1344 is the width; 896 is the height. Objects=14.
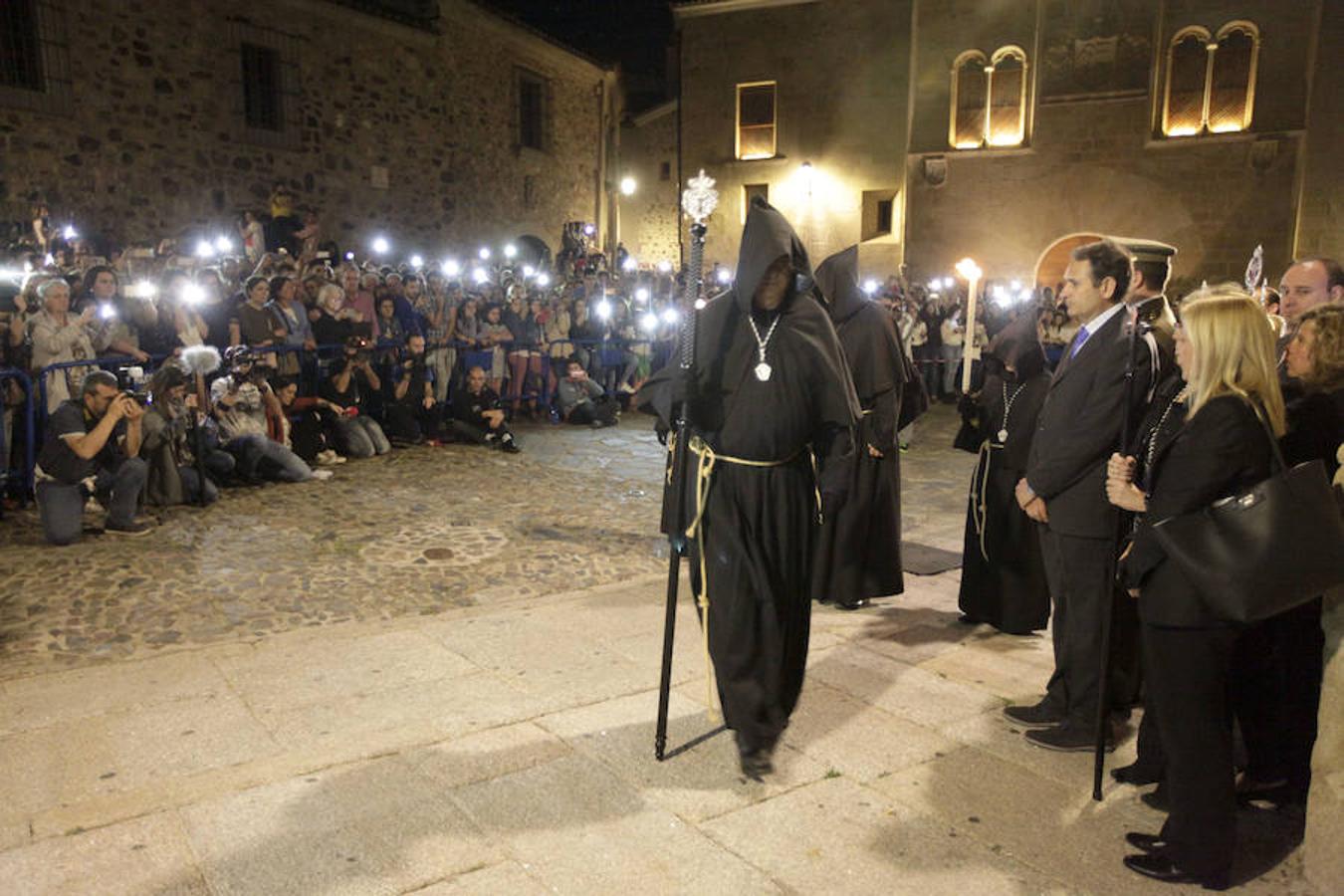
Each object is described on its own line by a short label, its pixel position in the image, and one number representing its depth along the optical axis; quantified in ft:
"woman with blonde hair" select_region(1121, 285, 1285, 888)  9.34
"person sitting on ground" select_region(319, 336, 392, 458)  34.91
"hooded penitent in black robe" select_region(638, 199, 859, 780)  12.44
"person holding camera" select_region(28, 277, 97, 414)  27.04
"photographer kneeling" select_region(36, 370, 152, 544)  22.94
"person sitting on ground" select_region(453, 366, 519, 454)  38.19
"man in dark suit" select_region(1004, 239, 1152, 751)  12.77
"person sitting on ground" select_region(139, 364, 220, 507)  26.50
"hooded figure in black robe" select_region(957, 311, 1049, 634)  16.81
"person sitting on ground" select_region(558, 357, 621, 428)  44.29
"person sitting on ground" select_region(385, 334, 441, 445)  37.93
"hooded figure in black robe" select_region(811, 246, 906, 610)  18.86
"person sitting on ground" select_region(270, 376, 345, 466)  33.14
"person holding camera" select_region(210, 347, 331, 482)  30.04
